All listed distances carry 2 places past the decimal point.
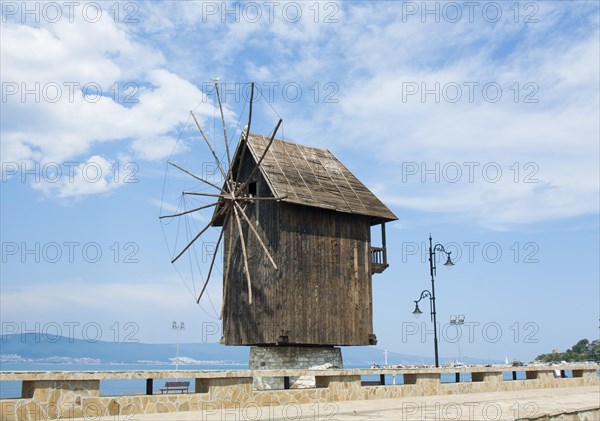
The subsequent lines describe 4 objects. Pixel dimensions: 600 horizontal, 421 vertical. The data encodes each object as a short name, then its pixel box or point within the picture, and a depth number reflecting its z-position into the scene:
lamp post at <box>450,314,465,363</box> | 33.34
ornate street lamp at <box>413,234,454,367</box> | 28.52
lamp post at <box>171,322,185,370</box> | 47.47
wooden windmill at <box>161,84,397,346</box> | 25.22
